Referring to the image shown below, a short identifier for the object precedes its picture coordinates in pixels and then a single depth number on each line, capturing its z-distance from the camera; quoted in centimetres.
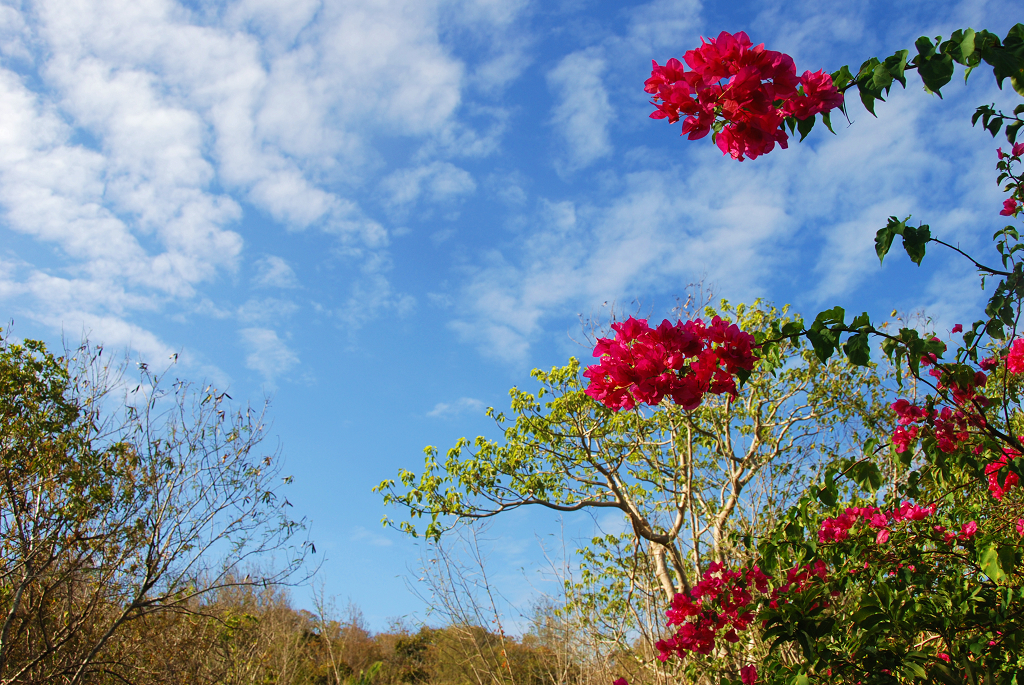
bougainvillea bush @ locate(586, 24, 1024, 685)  121
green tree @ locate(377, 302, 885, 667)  553
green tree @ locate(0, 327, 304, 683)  539
